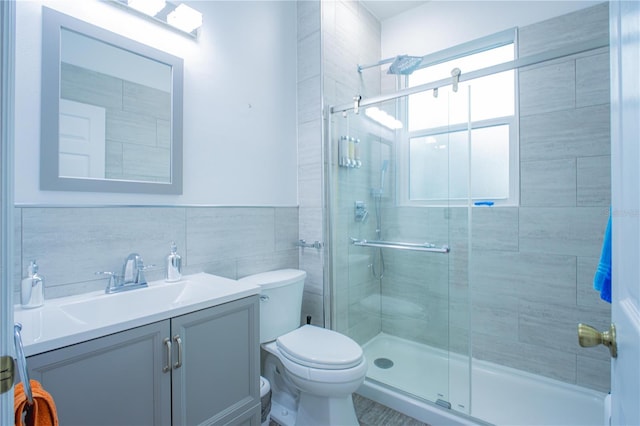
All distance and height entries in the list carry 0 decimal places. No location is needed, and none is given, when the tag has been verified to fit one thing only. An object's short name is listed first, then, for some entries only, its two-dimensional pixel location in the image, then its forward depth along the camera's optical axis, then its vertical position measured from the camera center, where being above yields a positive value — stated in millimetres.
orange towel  455 -311
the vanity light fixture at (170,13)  1378 +967
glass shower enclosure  1790 -185
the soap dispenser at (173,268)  1442 -258
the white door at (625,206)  441 +13
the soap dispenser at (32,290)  1049 -264
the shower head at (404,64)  1898 +966
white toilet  1422 -724
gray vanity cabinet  846 -526
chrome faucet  1275 -273
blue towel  805 -159
